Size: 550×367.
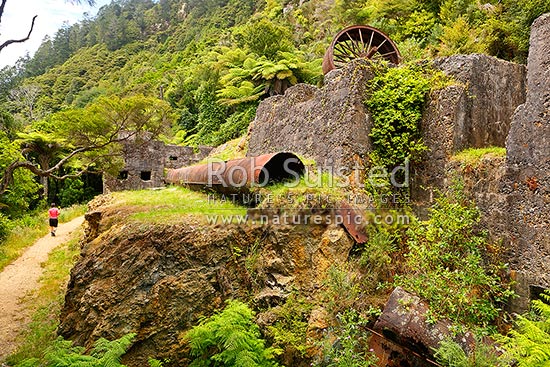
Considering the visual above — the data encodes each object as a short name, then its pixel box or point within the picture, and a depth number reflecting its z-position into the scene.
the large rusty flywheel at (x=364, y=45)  8.63
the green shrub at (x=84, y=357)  3.51
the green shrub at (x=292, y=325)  4.18
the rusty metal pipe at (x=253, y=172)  5.19
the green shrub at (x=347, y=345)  3.75
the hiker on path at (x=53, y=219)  13.29
